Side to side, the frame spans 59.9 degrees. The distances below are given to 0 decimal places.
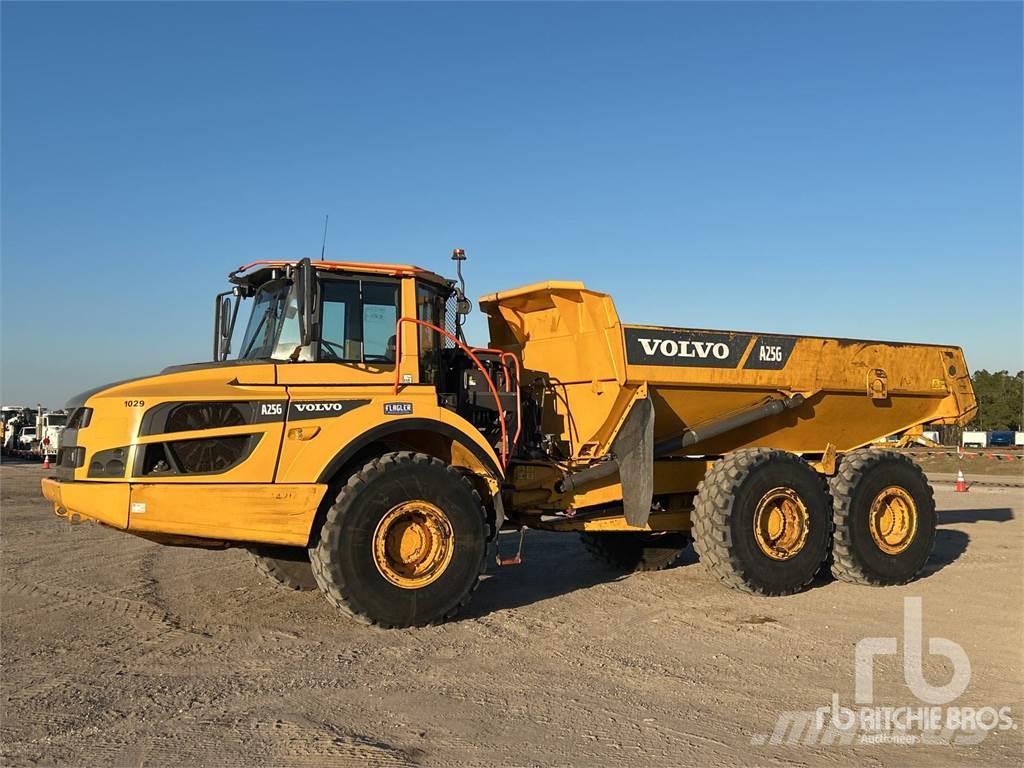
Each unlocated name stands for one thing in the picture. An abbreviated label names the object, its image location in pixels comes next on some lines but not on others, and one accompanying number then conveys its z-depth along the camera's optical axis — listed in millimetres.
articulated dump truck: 6270
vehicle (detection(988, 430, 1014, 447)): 66875
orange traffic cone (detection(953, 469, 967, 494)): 20688
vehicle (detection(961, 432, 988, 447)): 64938
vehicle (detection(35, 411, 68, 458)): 38984
